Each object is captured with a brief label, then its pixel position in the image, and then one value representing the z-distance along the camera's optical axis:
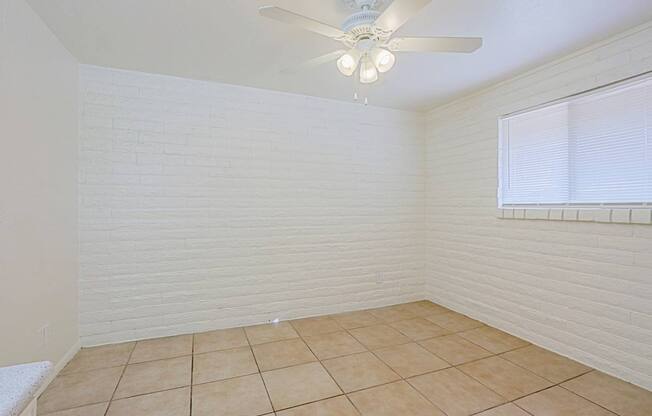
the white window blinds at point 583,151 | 2.06
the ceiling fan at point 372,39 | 1.35
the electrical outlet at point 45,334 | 1.96
